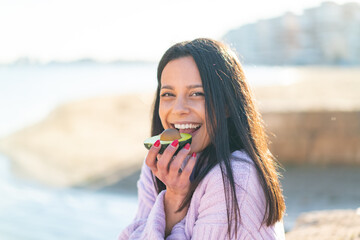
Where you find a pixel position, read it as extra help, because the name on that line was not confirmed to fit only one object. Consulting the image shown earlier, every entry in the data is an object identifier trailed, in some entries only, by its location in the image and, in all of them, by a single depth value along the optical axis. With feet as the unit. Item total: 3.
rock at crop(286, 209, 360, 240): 10.07
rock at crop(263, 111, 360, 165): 25.46
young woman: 5.87
